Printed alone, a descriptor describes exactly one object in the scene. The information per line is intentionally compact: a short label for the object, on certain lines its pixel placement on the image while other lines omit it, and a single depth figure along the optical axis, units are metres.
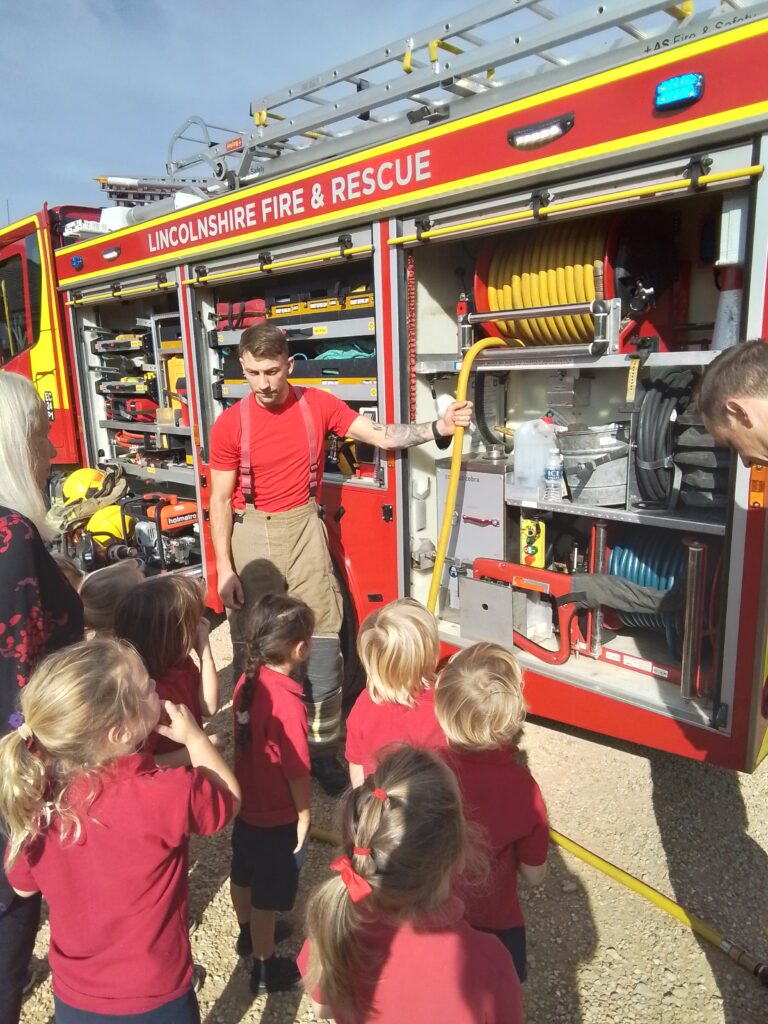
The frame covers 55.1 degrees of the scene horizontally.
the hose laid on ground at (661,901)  2.20
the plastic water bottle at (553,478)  3.06
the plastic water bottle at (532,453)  3.14
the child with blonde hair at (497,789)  1.69
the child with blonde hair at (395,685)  2.05
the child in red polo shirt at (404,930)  1.21
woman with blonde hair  1.62
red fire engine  2.40
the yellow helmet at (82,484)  5.52
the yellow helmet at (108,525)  5.27
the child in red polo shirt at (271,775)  2.09
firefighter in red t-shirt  3.23
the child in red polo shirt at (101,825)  1.41
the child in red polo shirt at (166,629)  2.06
